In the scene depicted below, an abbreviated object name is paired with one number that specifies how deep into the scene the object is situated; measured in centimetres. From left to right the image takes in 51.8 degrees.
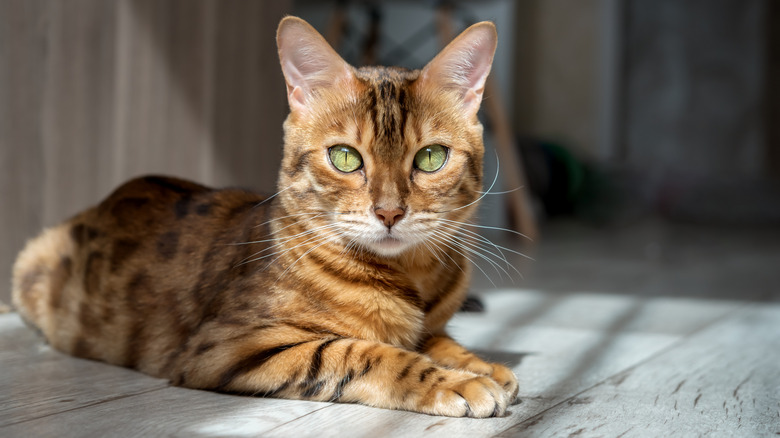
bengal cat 147
